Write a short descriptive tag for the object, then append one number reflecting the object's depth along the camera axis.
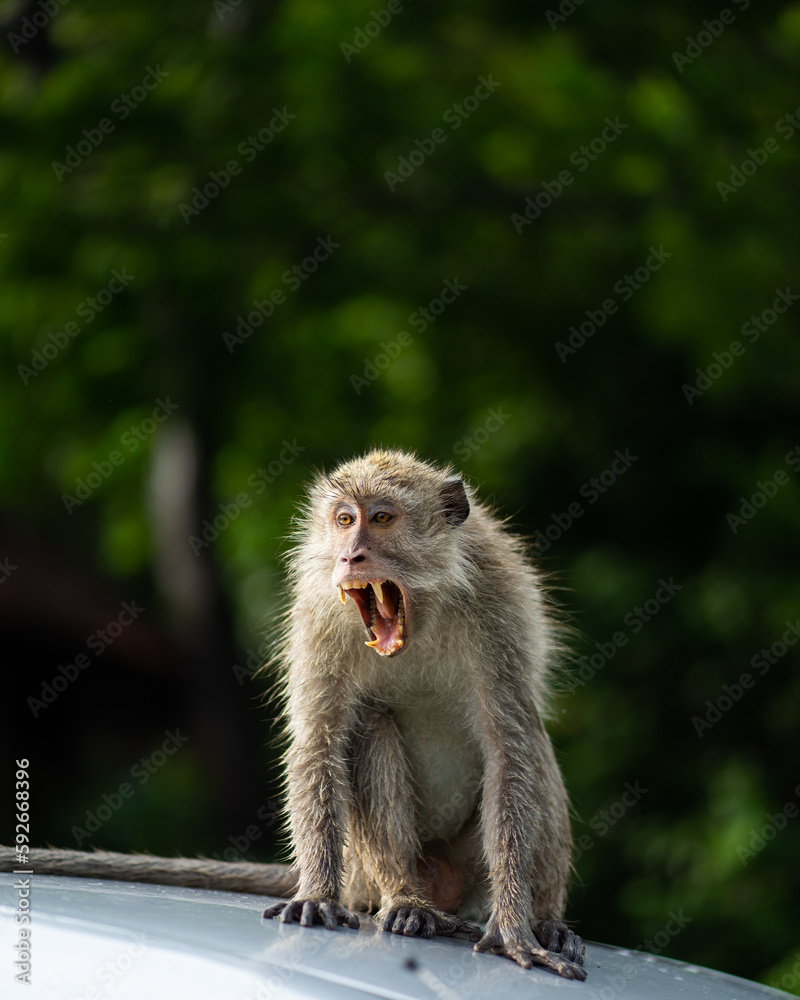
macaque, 8.15
